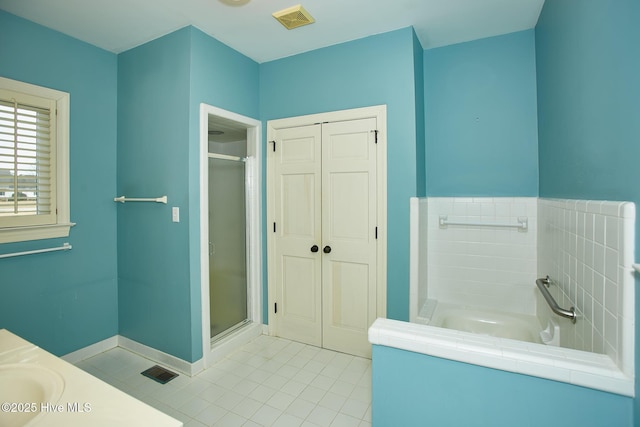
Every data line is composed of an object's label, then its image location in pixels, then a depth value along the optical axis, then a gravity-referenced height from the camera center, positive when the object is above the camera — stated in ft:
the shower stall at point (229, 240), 7.78 -0.79
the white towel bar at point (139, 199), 7.74 +0.41
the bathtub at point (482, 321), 7.19 -2.76
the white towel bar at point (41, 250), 6.71 -0.88
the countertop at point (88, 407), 2.41 -1.68
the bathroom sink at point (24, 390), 2.77 -1.77
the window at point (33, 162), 6.66 +1.26
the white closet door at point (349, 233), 8.05 -0.57
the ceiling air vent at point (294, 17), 6.68 +4.63
